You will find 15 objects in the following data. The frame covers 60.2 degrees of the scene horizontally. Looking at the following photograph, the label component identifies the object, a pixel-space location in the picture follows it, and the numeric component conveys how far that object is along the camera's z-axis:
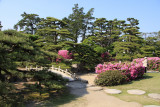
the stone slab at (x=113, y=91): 6.45
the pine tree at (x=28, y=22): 31.55
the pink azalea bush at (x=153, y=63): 14.05
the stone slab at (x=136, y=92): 6.11
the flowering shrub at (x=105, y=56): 19.42
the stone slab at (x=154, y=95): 5.39
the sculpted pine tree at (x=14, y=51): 4.13
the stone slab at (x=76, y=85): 7.92
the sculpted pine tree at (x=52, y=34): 14.51
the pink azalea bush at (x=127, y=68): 8.97
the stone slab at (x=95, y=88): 7.18
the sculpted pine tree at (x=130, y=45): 19.33
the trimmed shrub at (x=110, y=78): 7.96
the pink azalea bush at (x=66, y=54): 15.59
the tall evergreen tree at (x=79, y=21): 28.71
